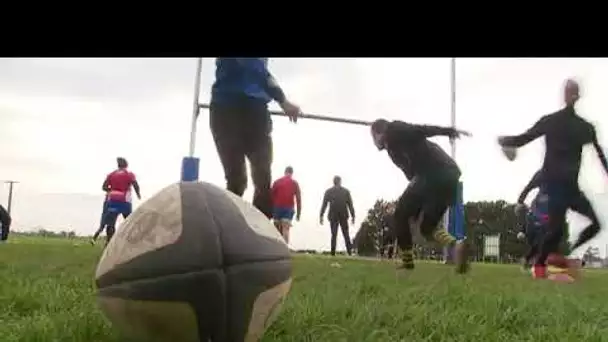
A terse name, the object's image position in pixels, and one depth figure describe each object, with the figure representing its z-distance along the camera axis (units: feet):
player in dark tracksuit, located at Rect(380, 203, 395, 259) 37.89
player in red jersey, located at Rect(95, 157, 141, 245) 36.09
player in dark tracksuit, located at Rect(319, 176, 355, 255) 41.47
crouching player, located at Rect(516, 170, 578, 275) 22.58
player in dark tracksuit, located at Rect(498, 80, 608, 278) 21.66
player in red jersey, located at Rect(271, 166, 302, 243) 33.96
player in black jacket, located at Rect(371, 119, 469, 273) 20.81
